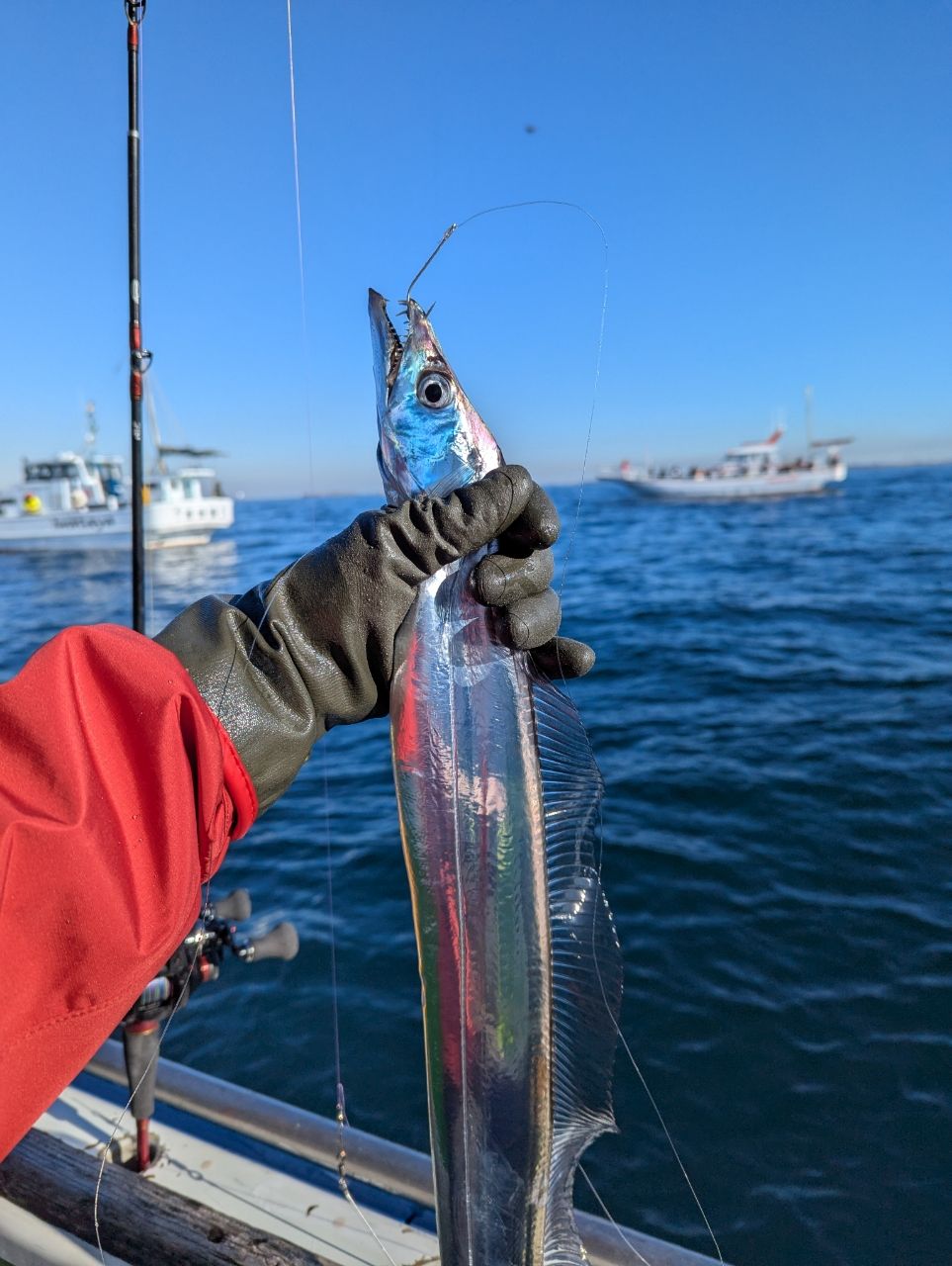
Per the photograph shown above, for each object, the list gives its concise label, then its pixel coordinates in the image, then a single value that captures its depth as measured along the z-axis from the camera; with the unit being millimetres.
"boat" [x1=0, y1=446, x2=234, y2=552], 40281
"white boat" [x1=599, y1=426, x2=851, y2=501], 61000
